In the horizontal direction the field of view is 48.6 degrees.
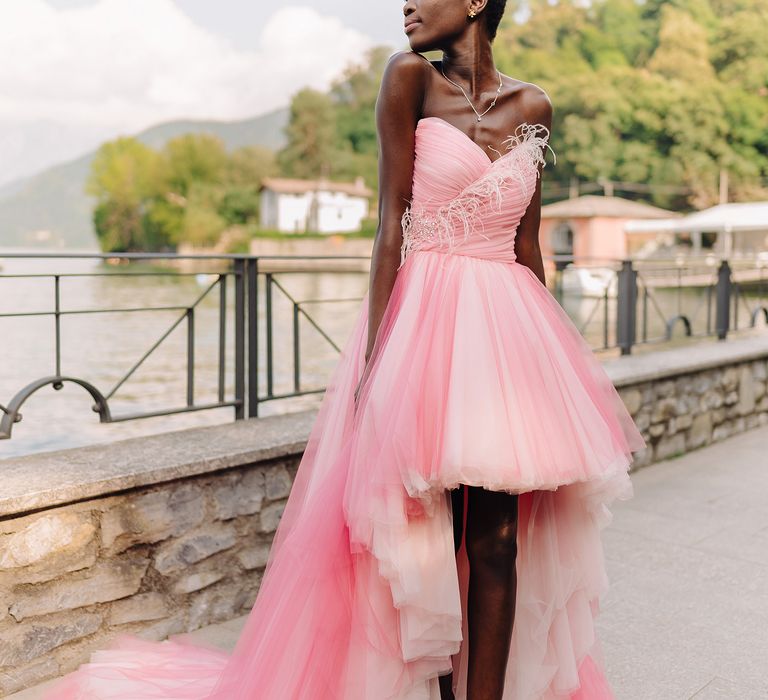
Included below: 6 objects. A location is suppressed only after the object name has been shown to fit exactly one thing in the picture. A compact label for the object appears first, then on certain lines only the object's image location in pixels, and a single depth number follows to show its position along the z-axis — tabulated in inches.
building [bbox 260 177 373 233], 3208.7
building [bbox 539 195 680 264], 1927.9
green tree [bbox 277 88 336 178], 3523.6
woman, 68.4
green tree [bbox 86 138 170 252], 3934.5
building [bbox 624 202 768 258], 1514.5
